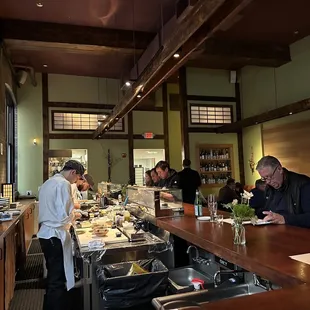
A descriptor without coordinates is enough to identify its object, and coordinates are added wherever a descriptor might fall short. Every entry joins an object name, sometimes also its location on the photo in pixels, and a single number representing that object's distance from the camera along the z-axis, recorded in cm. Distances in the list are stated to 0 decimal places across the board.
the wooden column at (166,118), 1002
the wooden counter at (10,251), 305
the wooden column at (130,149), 964
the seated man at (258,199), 414
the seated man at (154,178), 630
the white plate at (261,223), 243
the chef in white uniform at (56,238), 307
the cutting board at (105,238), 282
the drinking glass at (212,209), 276
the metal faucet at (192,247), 272
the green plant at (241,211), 196
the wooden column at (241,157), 914
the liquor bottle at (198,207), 304
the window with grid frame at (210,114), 894
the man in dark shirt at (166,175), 529
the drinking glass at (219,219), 264
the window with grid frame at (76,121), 911
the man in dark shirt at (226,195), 624
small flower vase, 185
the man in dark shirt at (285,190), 246
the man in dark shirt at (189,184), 624
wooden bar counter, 104
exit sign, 980
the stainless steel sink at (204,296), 158
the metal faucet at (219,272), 215
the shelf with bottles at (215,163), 882
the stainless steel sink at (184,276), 252
